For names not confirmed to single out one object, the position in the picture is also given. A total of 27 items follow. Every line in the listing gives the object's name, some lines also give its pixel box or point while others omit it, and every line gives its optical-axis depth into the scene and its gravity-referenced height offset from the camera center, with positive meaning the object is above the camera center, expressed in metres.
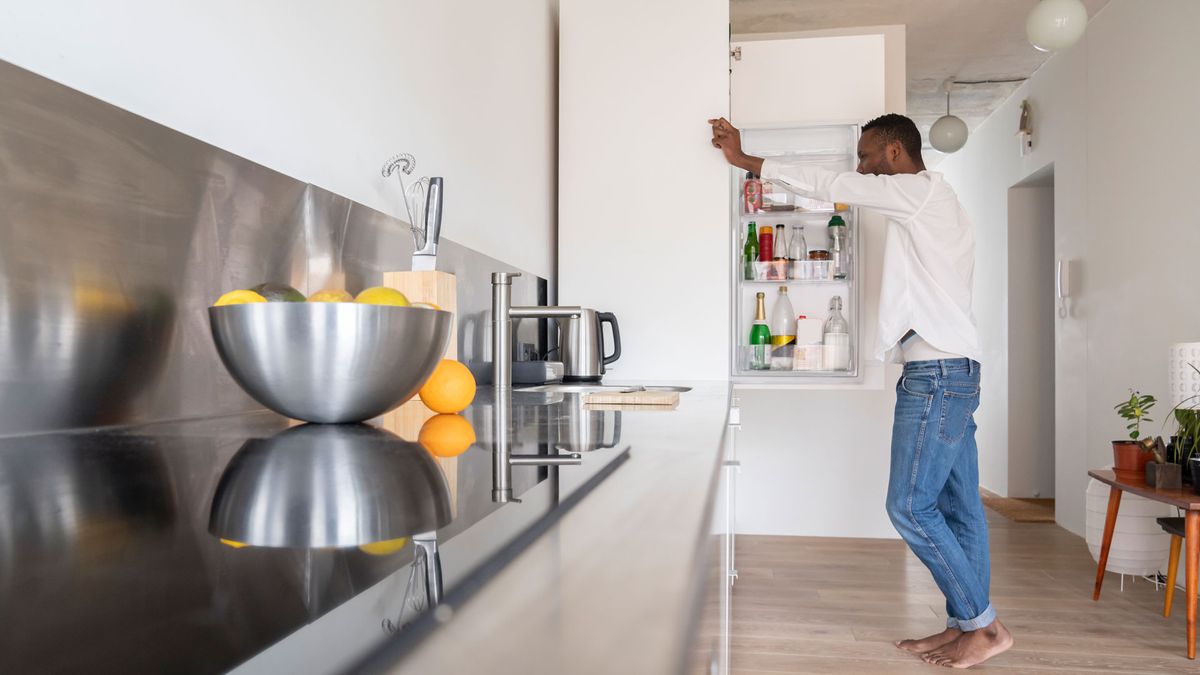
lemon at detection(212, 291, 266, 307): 0.71 +0.03
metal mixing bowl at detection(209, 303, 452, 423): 0.65 -0.02
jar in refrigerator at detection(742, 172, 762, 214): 3.30 +0.59
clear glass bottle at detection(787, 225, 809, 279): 3.24 +0.35
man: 2.29 -0.17
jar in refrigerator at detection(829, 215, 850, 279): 3.24 +0.36
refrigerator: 3.18 +0.26
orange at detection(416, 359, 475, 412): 0.90 -0.06
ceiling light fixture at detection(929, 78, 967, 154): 4.29 +1.10
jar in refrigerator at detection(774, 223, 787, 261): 3.36 +0.39
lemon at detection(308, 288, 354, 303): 0.75 +0.04
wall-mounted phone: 4.12 +0.28
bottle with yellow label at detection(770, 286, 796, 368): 3.23 +0.02
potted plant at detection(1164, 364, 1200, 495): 2.57 -0.35
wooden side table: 2.30 -0.58
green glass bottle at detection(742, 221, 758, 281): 3.32 +0.35
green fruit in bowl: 0.78 +0.04
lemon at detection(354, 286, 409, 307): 0.75 +0.04
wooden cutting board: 1.24 -0.10
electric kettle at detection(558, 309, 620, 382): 2.34 -0.04
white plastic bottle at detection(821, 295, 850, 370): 3.15 -0.04
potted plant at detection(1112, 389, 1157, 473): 2.77 -0.41
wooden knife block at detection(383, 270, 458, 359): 1.25 +0.08
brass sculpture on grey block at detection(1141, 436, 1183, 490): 2.60 -0.47
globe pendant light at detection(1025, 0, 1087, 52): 2.67 +1.07
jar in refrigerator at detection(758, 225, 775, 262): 3.31 +0.38
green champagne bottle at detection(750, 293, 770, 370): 3.24 -0.03
